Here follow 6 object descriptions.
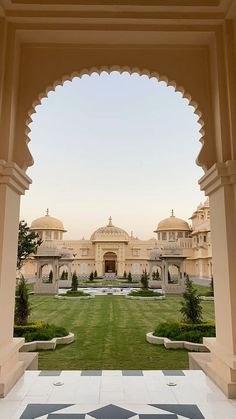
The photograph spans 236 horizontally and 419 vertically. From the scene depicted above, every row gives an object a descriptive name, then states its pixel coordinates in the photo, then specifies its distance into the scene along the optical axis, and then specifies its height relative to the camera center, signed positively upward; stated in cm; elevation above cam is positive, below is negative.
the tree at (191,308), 719 -71
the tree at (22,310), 708 -73
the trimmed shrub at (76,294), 1549 -88
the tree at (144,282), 1705 -38
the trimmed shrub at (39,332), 651 -112
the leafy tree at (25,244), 1755 +159
